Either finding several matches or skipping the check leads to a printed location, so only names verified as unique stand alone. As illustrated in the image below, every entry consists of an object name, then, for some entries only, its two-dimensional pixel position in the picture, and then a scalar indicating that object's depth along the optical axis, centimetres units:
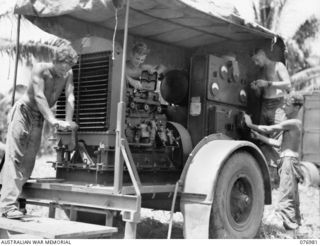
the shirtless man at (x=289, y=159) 644
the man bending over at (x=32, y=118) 485
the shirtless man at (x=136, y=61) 580
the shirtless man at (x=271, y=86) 672
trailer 499
